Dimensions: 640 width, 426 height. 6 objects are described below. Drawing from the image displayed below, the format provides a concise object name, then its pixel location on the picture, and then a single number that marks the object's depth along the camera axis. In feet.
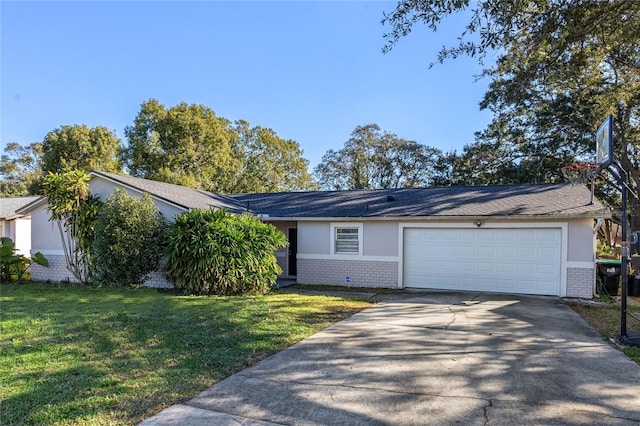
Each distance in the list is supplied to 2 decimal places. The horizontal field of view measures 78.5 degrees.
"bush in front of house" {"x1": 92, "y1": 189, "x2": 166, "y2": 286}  37.19
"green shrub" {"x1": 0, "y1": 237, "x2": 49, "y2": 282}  43.57
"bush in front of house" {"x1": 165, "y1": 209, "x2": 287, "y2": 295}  34.81
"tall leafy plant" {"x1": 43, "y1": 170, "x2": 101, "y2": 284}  40.14
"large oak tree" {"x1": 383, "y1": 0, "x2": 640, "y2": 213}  19.83
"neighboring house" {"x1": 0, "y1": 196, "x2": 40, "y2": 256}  74.08
